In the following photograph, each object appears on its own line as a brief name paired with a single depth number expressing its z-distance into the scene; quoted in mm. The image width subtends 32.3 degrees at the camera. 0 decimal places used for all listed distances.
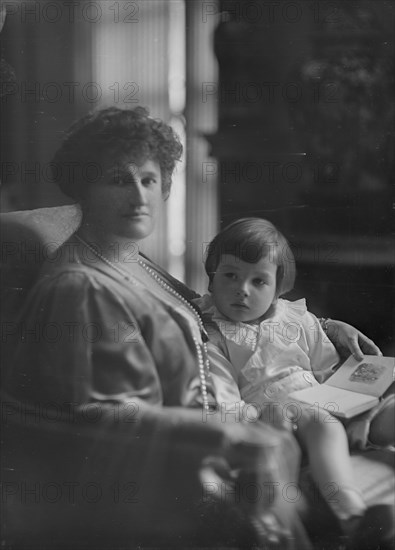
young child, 1445
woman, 1392
